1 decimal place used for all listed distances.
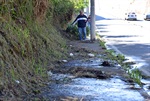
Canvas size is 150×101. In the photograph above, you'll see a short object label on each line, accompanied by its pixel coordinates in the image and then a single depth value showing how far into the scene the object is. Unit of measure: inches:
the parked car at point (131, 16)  2643.7
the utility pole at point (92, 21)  839.7
